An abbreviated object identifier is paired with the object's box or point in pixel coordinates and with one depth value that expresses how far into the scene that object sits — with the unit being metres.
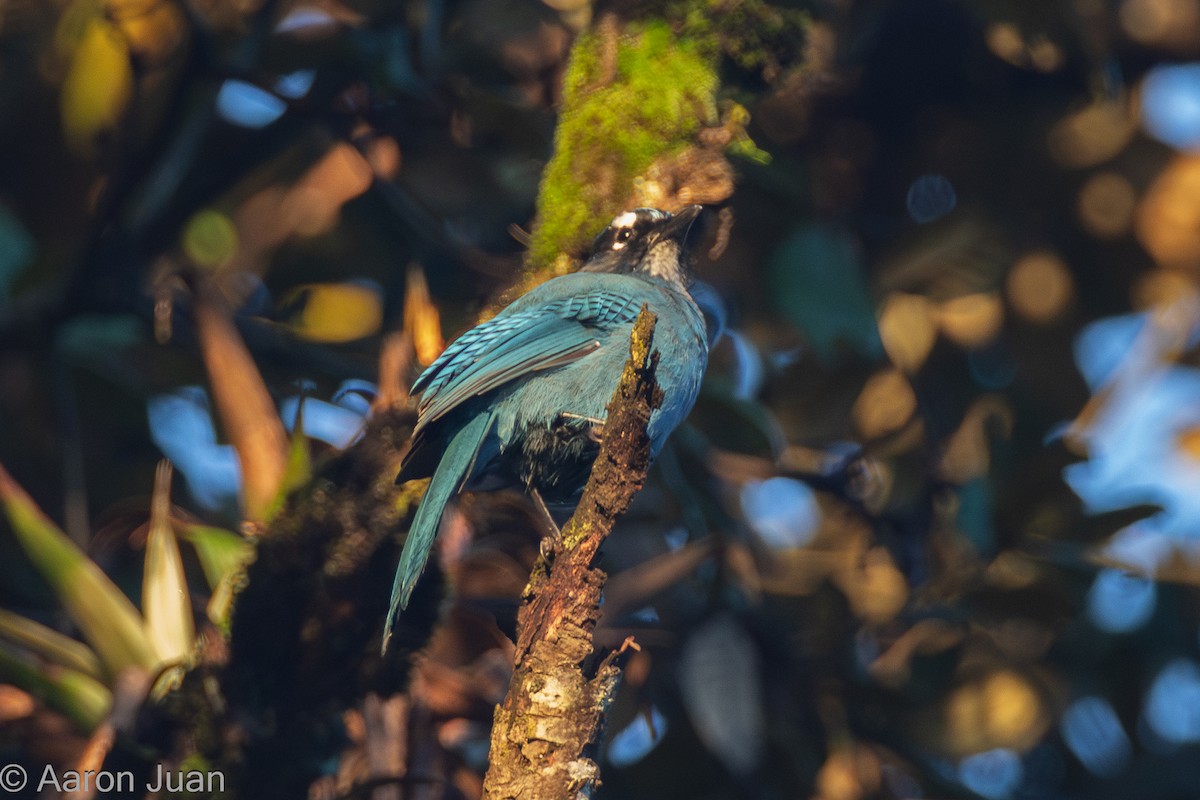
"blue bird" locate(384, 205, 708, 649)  8.66
